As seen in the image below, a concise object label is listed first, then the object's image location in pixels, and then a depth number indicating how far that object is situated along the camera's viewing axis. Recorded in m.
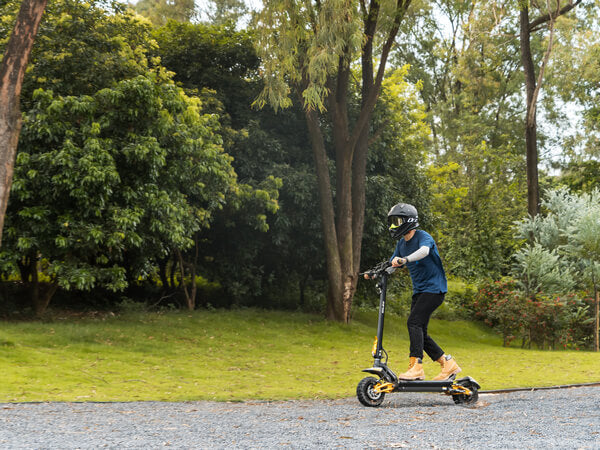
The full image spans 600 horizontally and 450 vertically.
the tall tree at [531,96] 20.52
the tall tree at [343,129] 15.02
